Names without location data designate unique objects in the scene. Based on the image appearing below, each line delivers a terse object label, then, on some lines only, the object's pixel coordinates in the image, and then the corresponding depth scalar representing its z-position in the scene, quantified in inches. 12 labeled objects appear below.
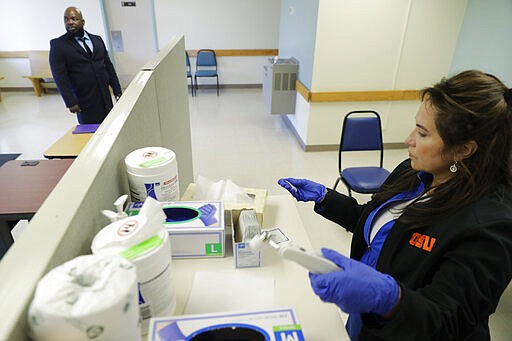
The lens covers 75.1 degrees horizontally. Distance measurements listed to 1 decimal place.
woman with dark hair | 32.0
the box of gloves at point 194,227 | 37.5
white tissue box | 44.1
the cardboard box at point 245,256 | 38.1
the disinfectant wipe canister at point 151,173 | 37.7
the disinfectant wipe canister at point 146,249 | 25.1
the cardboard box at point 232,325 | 25.7
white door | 239.8
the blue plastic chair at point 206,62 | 244.7
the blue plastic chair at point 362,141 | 103.2
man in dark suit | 116.4
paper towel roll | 18.5
